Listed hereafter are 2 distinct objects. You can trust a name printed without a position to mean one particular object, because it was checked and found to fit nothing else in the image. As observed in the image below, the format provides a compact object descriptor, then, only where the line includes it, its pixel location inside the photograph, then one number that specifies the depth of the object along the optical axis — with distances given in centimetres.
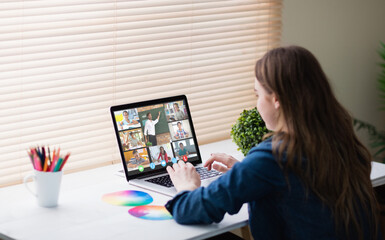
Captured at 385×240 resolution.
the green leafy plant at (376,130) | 312
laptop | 190
